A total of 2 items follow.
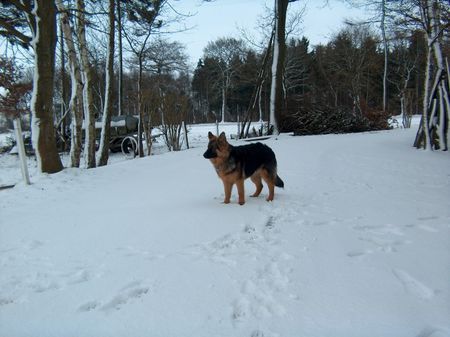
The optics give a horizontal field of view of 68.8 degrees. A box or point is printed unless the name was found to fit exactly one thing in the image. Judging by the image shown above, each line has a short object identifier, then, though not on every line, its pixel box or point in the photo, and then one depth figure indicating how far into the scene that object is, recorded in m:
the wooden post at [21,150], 7.12
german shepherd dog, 4.91
